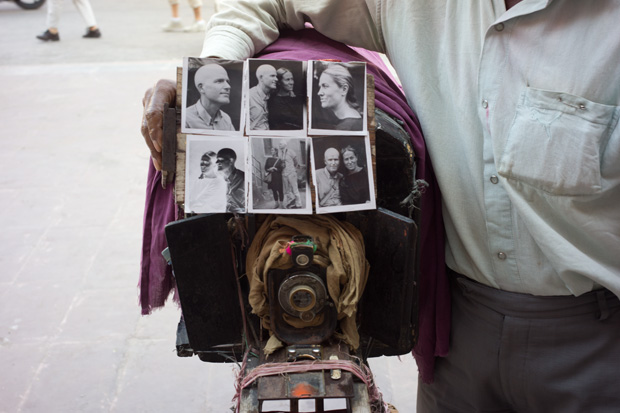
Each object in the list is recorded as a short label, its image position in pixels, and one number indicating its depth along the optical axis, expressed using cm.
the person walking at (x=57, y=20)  685
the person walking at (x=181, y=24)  723
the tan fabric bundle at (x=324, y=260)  100
